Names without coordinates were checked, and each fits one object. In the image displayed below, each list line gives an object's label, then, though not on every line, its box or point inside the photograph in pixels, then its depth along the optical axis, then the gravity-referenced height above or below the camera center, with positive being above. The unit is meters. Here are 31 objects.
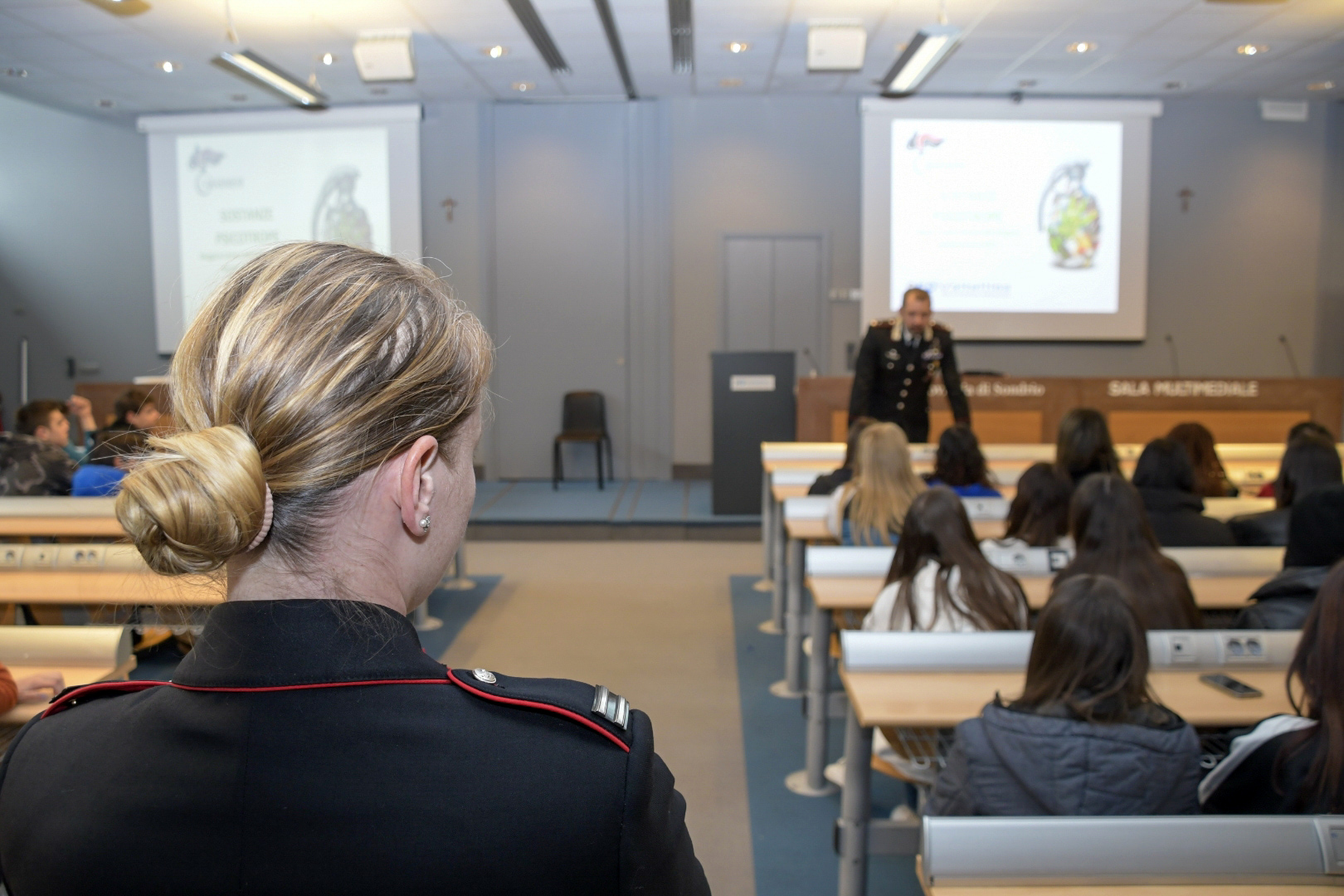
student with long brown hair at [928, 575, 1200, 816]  1.45 -0.62
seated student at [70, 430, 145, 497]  3.71 -0.49
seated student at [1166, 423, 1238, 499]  3.66 -0.41
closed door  7.84 +0.55
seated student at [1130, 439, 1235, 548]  2.98 -0.49
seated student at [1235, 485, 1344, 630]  2.06 -0.49
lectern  6.27 -0.28
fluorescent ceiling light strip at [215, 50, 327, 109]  5.26 +1.75
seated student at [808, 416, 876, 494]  3.68 -0.48
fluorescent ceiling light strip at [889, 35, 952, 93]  5.20 +1.76
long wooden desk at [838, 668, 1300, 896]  1.67 -0.67
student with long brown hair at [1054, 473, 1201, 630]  2.19 -0.50
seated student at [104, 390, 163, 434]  4.52 -0.27
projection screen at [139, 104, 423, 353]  7.89 +1.58
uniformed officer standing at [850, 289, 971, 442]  4.68 -0.05
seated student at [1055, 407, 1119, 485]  3.37 -0.34
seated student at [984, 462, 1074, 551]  2.82 -0.48
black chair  7.92 -0.49
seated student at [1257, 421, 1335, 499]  3.35 -0.30
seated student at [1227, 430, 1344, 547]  2.90 -0.41
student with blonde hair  3.01 -0.45
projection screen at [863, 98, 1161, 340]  7.66 +1.29
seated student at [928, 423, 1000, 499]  3.37 -0.40
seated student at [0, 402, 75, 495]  3.81 -0.46
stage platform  6.27 -1.14
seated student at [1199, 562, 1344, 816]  1.32 -0.60
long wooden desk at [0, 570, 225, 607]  2.42 -0.65
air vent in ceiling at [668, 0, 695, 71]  5.62 +2.18
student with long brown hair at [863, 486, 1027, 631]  2.20 -0.56
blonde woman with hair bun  0.51 -0.20
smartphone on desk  1.75 -0.66
